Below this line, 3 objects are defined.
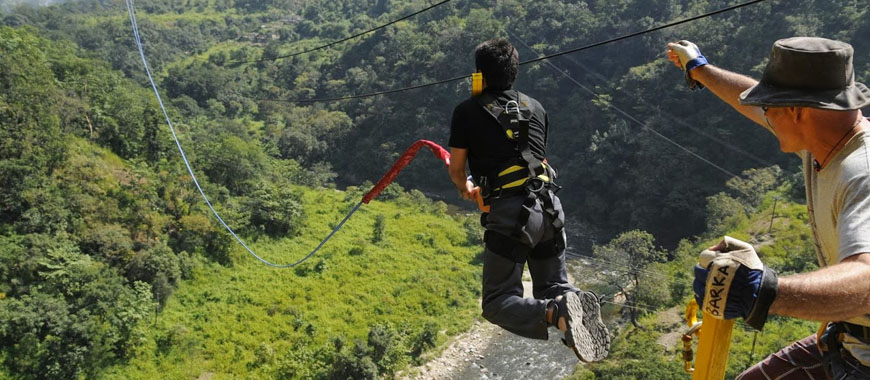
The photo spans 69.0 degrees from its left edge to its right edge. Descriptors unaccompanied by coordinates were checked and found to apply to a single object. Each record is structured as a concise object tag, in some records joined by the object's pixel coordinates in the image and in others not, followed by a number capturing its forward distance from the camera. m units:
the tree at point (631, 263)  18.95
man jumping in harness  2.98
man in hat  1.37
